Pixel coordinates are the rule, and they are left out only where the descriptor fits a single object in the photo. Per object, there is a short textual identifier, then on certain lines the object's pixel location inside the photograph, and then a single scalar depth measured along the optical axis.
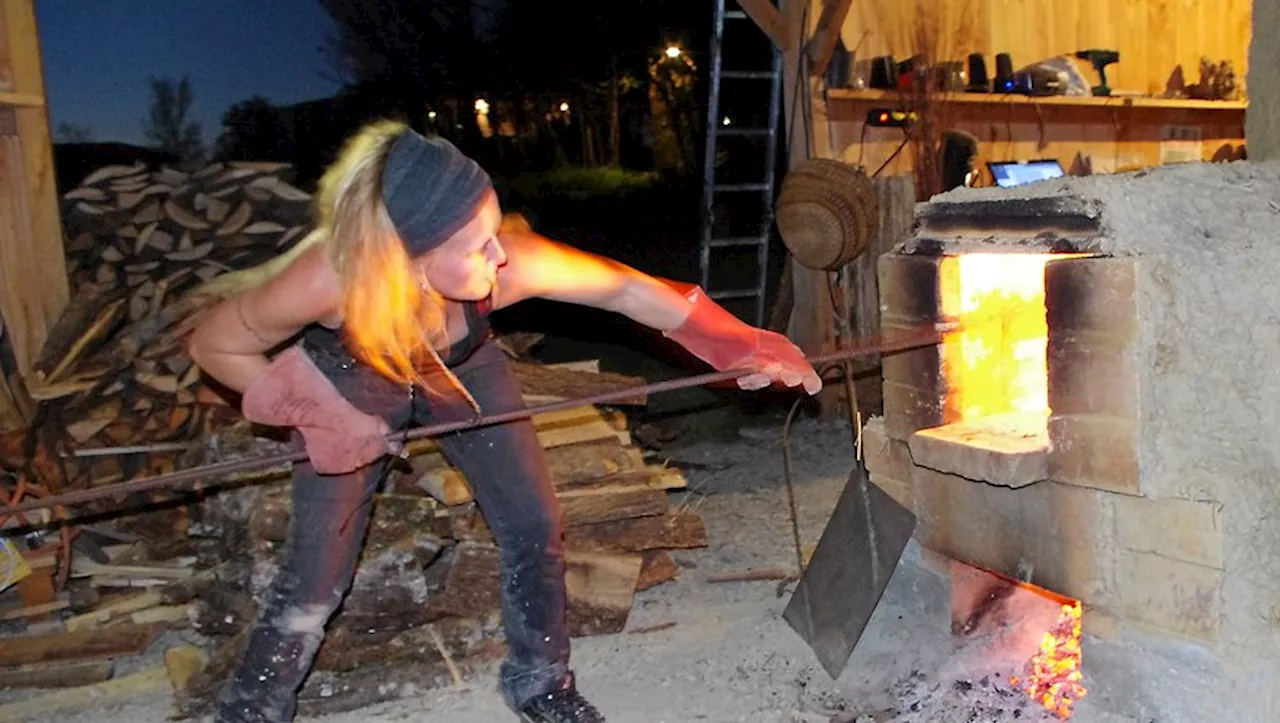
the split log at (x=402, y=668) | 3.42
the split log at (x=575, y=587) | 3.80
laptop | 7.43
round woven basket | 6.29
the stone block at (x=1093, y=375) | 2.68
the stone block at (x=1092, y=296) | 2.64
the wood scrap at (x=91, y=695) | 3.43
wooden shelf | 7.09
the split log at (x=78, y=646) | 3.74
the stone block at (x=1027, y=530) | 2.84
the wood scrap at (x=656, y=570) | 4.24
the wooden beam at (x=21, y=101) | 5.22
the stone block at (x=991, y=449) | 2.86
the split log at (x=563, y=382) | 4.82
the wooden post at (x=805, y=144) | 7.00
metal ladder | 7.12
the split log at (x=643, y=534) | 4.13
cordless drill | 8.03
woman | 2.49
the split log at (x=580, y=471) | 3.91
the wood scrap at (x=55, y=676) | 3.61
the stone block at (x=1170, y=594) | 2.63
